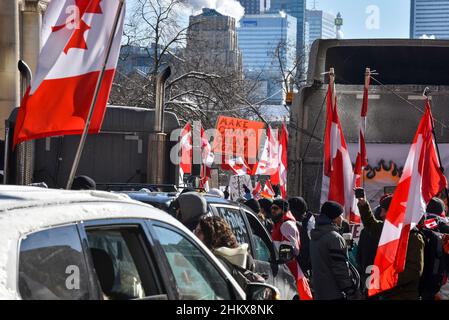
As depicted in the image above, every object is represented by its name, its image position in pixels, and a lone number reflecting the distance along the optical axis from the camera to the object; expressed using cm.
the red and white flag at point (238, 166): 2664
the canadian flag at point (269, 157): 2570
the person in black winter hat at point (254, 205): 1488
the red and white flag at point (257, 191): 2547
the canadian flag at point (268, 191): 2368
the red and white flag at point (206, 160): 2565
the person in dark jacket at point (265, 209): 1501
